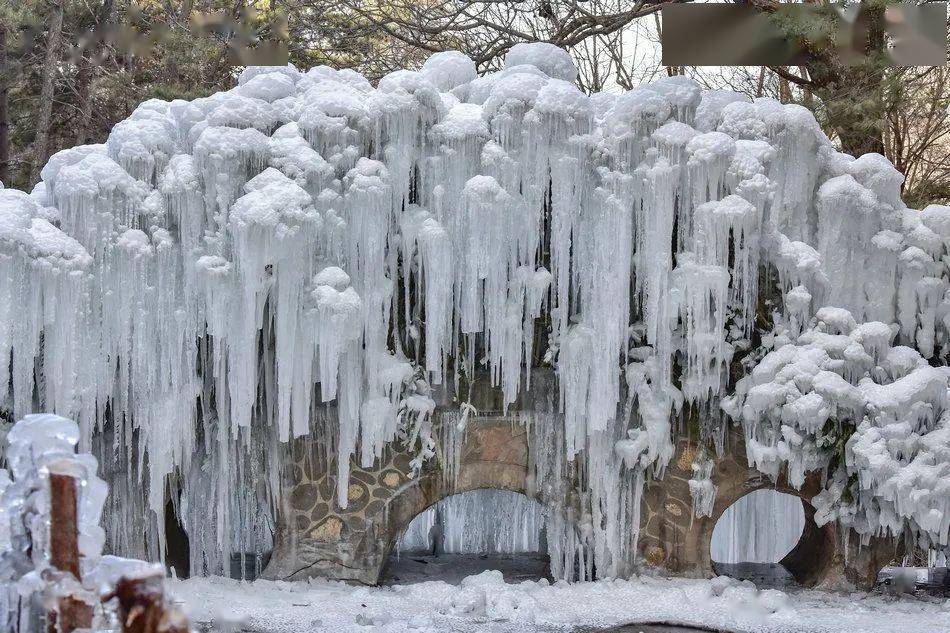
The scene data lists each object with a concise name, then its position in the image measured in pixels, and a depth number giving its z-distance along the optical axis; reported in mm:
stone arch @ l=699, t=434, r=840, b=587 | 8359
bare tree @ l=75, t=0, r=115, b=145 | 15477
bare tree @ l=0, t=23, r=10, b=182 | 13695
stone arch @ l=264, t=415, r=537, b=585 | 8438
